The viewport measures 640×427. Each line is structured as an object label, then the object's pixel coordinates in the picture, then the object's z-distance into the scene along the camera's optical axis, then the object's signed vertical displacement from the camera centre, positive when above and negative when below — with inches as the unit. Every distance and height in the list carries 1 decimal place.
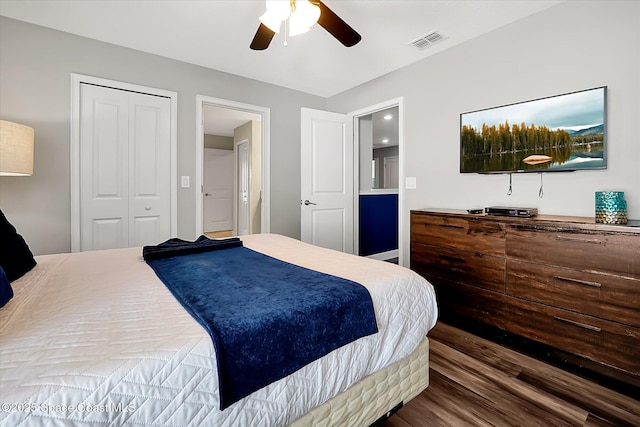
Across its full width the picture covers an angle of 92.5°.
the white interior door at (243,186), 239.3 +20.7
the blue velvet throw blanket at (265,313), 35.5 -13.8
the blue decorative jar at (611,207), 73.6 +1.2
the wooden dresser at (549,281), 68.4 -18.5
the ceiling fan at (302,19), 71.0 +47.6
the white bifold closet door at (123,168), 111.8 +16.8
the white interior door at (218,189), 284.7 +21.2
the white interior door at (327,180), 150.6 +16.5
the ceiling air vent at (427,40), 107.1 +62.1
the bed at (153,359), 27.8 -15.7
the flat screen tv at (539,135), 83.0 +23.5
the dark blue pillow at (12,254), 51.7 -7.6
